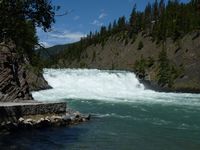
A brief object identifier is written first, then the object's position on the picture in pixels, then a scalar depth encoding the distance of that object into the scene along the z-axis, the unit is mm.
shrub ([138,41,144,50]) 86924
